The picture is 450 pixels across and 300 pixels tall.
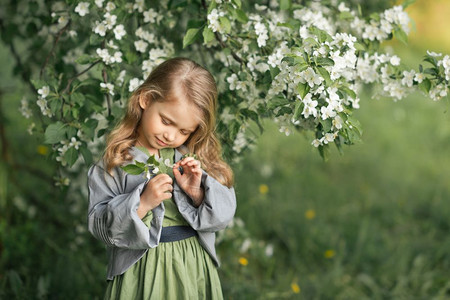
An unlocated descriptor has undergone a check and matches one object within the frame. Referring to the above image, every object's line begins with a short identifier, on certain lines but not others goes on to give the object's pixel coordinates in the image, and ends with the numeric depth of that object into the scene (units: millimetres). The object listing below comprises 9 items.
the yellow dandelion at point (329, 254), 3738
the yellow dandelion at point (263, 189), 4245
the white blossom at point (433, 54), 2250
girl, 1856
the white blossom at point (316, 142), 2107
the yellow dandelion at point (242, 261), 3173
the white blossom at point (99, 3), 2291
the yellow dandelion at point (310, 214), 4250
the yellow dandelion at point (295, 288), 3240
